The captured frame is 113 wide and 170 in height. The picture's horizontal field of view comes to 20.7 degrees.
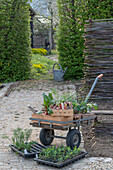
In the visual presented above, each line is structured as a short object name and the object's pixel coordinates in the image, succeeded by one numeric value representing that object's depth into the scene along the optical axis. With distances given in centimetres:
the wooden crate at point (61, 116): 462
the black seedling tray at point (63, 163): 413
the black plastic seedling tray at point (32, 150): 453
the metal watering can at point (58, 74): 1188
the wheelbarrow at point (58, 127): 467
